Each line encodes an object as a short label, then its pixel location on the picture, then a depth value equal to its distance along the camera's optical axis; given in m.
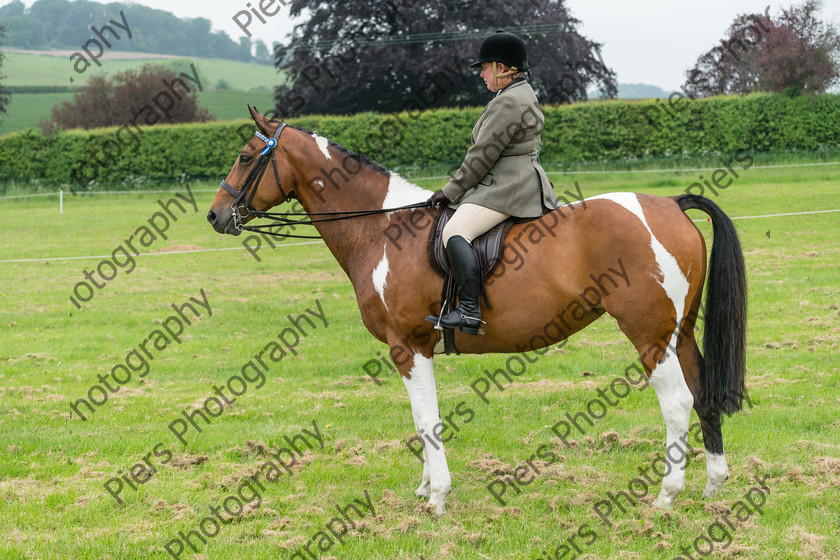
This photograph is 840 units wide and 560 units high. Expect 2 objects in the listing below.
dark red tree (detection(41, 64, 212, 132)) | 43.41
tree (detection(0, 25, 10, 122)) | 44.72
